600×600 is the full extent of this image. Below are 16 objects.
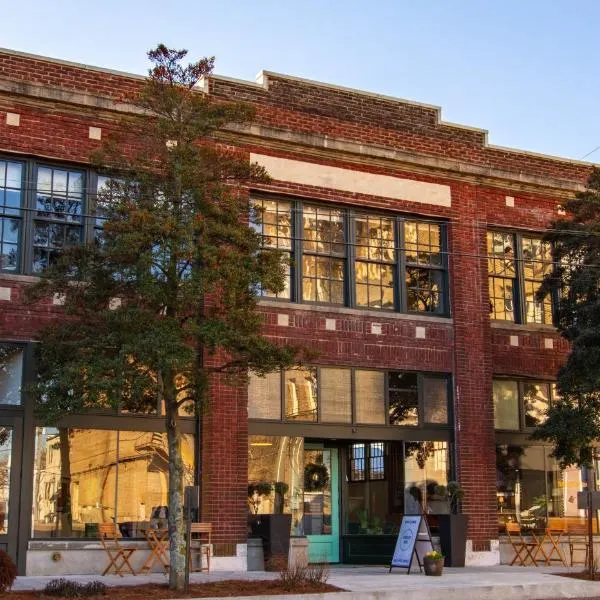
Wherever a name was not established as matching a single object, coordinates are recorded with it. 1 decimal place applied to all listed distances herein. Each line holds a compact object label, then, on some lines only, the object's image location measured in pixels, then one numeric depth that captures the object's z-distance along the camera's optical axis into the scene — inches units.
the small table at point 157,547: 698.8
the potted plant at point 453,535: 799.7
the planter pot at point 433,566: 708.0
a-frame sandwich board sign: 741.3
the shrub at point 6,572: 537.3
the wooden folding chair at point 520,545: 835.4
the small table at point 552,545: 834.2
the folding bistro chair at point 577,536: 861.2
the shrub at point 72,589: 552.7
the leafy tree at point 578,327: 794.8
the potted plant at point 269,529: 746.8
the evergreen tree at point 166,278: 586.2
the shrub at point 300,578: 606.2
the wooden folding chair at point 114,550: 685.9
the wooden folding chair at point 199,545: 716.9
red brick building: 716.0
